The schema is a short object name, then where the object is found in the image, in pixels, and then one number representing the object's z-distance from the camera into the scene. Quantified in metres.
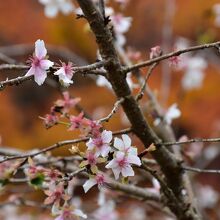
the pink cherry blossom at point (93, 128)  1.41
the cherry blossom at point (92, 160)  1.41
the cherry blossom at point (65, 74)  1.39
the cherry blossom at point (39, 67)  1.39
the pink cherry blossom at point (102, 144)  1.40
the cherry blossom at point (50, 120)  1.46
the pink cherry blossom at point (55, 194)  1.44
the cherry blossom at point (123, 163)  1.41
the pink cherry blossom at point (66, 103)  1.49
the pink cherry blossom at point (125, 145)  1.41
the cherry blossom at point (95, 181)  1.43
